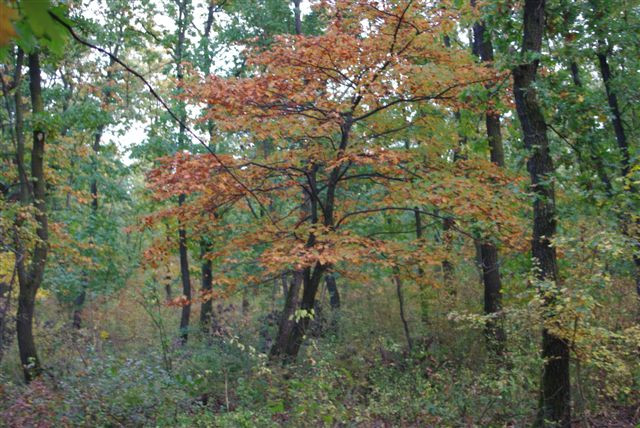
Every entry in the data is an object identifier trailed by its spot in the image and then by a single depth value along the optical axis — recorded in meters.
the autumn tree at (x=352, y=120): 9.21
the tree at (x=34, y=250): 11.61
